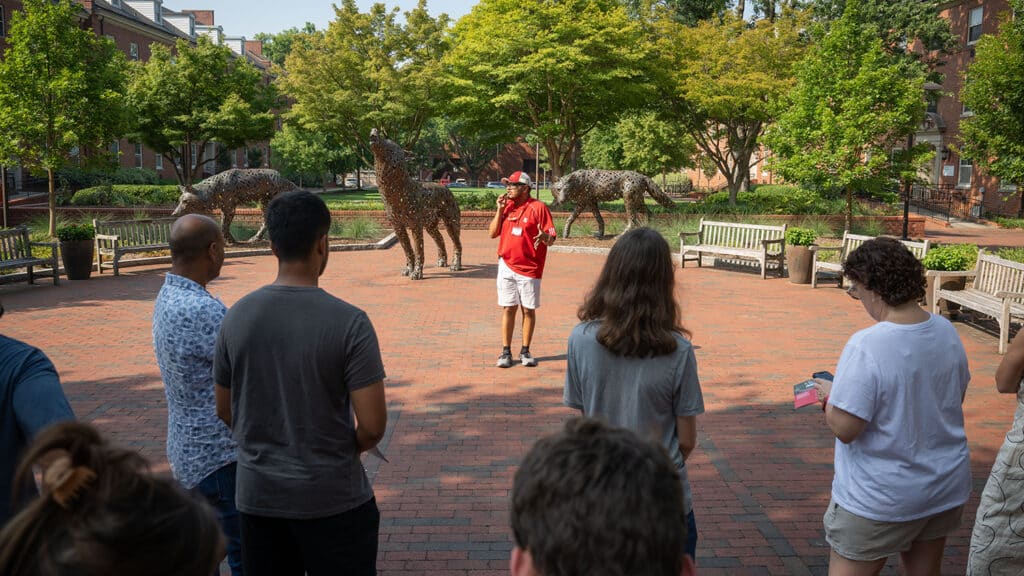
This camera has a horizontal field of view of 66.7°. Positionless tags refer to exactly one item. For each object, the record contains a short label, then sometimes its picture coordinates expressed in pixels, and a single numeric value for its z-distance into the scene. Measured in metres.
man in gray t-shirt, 2.69
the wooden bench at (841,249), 14.36
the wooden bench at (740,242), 16.05
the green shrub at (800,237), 15.03
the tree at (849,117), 20.16
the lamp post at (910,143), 20.33
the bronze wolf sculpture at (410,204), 13.86
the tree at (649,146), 41.69
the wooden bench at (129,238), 16.02
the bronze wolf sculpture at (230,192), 18.80
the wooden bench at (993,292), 9.24
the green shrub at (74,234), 15.03
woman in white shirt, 2.88
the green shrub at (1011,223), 30.67
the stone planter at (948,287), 11.34
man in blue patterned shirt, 3.25
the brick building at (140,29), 41.75
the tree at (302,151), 50.90
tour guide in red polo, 8.17
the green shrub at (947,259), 11.72
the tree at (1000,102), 17.48
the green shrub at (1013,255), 13.30
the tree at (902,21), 33.97
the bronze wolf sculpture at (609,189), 21.31
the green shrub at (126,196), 30.59
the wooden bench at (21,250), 14.04
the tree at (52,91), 19.91
